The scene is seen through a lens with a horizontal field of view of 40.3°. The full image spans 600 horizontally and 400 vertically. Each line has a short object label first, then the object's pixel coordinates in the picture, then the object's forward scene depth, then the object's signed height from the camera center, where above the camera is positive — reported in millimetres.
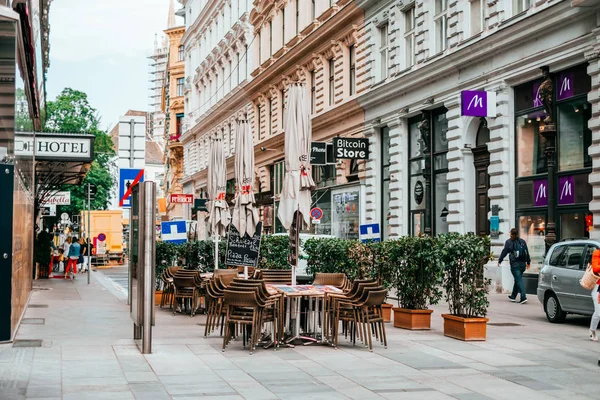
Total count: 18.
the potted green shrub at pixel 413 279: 14766 -922
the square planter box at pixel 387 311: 16734 -1691
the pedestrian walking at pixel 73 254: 35688 -1109
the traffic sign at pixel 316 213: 36094 +717
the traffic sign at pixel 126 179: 16141 +994
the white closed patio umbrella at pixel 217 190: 20750 +998
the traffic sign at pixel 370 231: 24939 -53
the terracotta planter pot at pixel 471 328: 13469 -1638
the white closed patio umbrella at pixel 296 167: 14336 +1101
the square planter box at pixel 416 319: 15164 -1668
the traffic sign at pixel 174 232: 22734 -88
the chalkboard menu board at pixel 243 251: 18594 -503
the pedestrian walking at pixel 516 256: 21056 -684
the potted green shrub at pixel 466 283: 13523 -893
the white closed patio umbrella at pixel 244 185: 17938 +979
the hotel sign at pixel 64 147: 23019 +2311
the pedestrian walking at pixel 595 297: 12523 -1089
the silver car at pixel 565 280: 15836 -1017
